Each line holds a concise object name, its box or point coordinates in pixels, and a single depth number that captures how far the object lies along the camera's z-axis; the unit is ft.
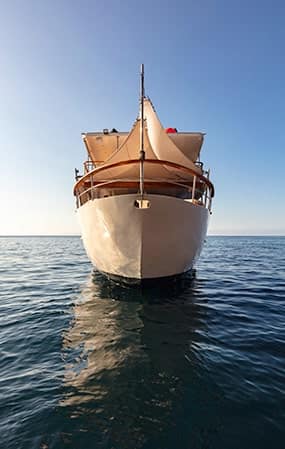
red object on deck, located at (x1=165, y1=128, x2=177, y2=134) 37.52
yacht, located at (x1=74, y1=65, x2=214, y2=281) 16.67
